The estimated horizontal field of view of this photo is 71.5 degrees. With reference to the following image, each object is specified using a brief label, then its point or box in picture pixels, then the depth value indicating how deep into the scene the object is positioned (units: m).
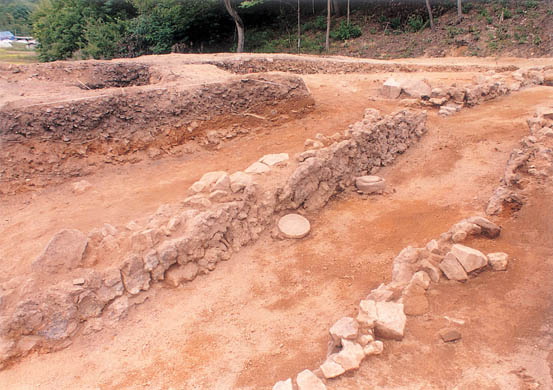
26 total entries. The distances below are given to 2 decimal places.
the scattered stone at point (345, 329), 3.38
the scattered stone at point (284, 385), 3.01
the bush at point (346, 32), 23.20
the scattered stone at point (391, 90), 10.97
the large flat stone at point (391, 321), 3.38
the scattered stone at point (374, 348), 3.23
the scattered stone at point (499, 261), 4.13
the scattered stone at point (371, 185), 7.21
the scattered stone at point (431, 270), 4.09
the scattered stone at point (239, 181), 5.77
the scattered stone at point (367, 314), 3.46
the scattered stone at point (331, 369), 3.04
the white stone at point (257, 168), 6.35
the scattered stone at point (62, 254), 4.38
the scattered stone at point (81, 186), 6.77
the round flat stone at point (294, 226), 5.91
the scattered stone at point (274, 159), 6.63
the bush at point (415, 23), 21.77
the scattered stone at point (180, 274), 4.86
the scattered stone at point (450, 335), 3.34
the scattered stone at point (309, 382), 2.94
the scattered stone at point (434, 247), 4.47
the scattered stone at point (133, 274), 4.55
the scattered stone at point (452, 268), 4.05
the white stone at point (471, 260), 4.07
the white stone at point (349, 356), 3.10
